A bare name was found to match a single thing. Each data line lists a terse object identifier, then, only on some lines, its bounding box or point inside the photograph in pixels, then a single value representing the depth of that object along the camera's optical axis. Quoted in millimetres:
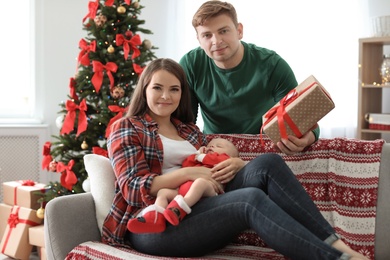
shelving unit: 4363
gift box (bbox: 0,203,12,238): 3900
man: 2613
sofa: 2289
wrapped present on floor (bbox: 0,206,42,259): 3688
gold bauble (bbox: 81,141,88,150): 3527
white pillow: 2406
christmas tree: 3488
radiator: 4602
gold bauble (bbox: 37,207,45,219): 3668
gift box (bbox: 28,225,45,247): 3594
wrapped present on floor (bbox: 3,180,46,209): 3727
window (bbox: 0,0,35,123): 4797
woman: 1979
